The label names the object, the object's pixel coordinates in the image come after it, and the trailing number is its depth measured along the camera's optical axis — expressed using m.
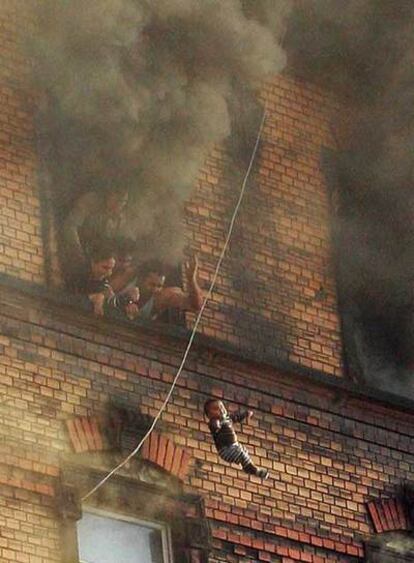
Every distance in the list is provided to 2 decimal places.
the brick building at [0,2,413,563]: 24.48
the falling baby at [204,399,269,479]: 25.12
